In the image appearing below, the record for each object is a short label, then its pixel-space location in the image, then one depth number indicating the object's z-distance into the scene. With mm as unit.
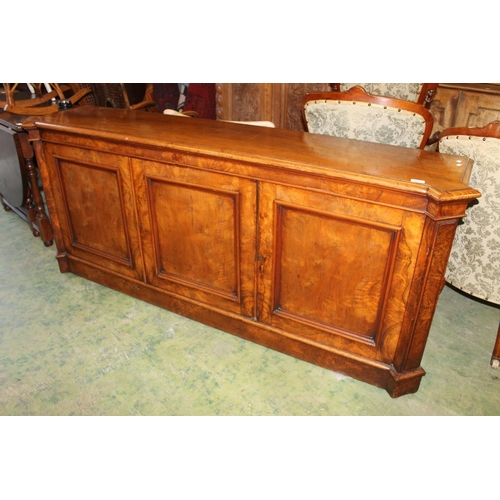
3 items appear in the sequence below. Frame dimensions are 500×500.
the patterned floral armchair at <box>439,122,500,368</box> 1641
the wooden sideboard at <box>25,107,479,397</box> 1530
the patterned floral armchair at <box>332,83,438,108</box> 2303
